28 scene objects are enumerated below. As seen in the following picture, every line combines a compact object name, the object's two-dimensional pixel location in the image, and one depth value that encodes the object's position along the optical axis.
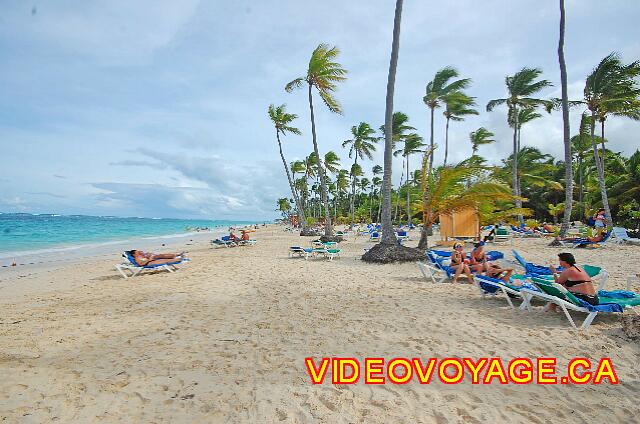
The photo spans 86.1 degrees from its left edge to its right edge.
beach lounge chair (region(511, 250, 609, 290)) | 6.06
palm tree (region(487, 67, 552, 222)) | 20.11
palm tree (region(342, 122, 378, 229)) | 28.41
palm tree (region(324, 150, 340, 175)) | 31.83
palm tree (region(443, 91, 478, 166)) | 20.56
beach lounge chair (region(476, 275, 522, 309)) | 5.47
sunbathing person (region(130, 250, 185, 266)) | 9.43
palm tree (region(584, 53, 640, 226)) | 14.48
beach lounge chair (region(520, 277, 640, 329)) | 4.34
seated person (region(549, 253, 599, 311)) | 4.61
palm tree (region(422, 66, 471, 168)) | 20.77
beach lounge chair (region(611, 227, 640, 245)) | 13.83
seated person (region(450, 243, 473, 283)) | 7.42
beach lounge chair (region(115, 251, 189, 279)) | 9.39
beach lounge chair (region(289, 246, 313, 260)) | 12.44
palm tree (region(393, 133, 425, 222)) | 26.47
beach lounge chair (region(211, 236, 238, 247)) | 18.53
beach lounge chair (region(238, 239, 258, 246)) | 18.73
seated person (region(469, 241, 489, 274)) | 7.46
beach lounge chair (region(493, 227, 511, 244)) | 16.66
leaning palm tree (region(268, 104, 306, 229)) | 25.34
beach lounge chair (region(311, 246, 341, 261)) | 11.80
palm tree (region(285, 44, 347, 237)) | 18.17
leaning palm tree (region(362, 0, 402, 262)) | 11.21
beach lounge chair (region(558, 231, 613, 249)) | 12.92
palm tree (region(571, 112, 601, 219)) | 19.43
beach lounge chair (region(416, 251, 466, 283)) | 7.55
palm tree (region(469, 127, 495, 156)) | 28.12
